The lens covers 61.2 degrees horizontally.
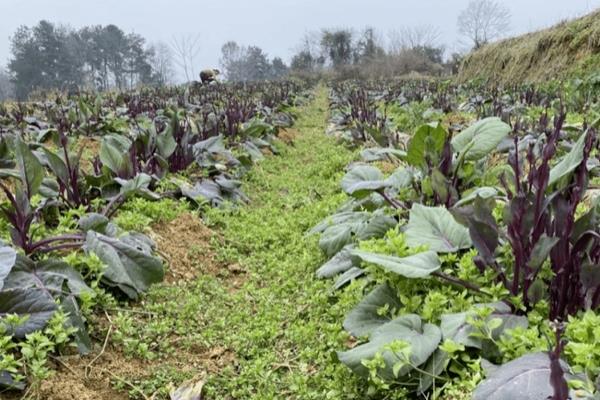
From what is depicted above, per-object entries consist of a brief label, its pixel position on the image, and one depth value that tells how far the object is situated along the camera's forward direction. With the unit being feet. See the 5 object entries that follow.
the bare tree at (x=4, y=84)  176.66
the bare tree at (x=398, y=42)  232.00
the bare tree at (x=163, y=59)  199.46
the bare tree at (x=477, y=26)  200.85
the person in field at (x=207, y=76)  71.33
